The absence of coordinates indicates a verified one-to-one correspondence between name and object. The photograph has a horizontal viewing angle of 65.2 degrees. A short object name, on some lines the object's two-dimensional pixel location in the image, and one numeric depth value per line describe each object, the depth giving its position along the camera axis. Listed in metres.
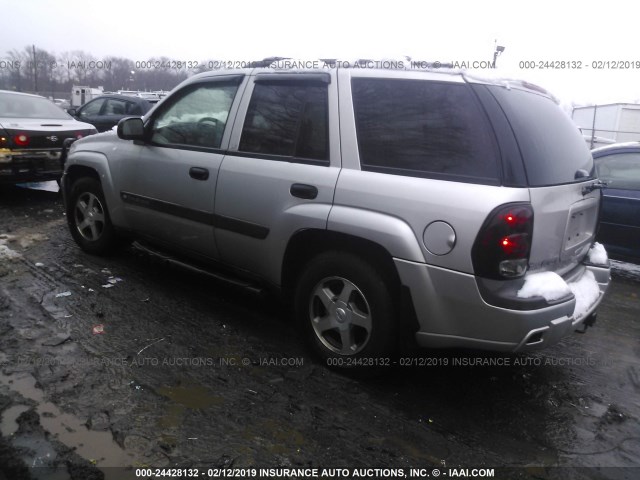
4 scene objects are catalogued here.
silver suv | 2.54
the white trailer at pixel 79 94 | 31.97
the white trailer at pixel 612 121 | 18.14
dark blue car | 5.27
